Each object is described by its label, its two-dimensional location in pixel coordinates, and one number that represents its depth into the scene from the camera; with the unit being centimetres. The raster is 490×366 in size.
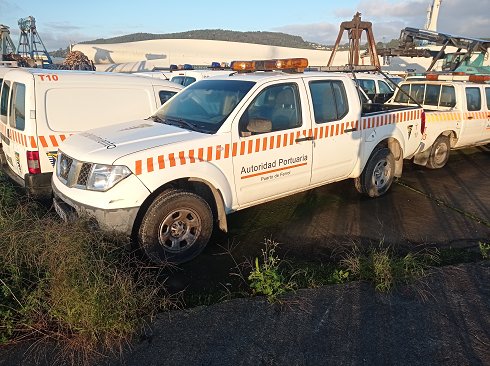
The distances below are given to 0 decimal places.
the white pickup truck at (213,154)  355
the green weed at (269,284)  317
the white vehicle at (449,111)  761
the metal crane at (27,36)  4602
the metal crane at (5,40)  3228
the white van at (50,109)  471
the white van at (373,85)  1244
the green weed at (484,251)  388
